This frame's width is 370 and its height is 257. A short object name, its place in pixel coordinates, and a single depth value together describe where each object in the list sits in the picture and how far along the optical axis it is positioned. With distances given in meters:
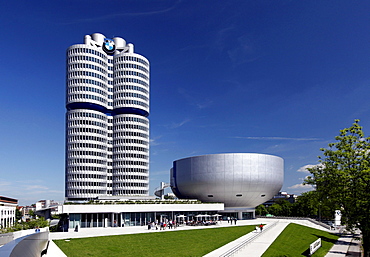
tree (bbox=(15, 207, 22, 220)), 151.32
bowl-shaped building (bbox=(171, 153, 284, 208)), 86.44
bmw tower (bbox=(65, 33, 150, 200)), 108.75
